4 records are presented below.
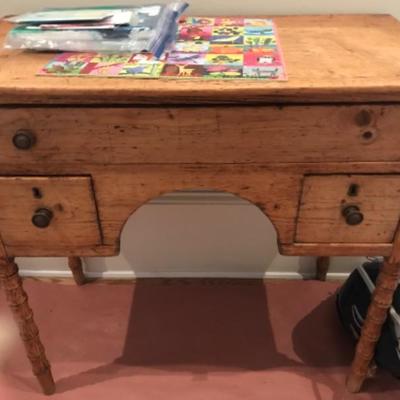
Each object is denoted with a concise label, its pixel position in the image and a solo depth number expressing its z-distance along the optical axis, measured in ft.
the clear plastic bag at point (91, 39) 2.58
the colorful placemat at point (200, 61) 2.34
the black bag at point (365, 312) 3.46
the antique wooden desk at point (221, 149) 2.27
